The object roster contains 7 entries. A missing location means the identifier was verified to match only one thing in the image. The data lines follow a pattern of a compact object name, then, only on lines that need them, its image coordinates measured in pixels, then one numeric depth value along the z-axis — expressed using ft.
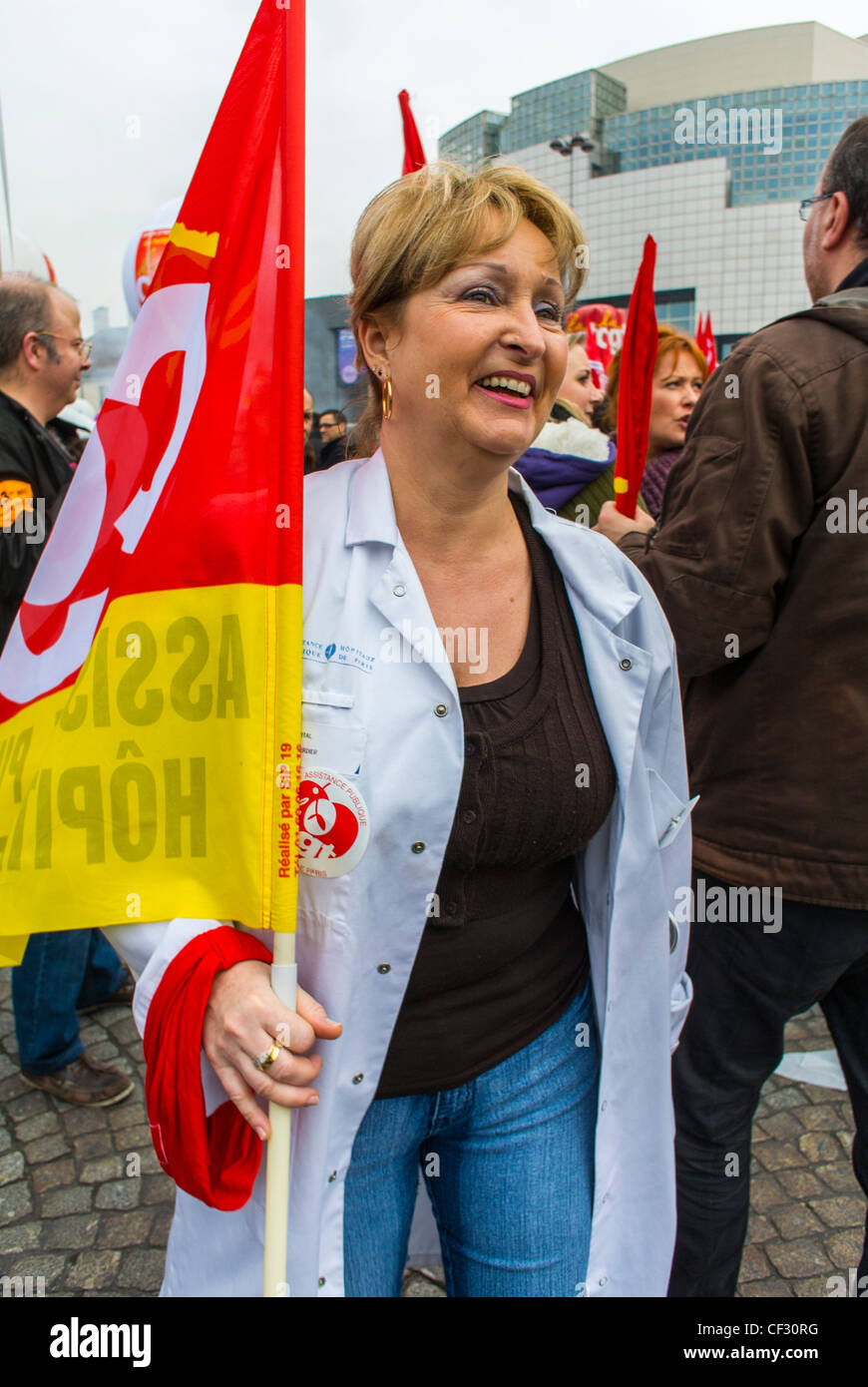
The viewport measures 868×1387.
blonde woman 4.61
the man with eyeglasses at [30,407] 10.14
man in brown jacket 6.12
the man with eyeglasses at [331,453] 15.53
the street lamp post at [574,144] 113.80
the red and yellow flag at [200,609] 4.05
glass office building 106.83
